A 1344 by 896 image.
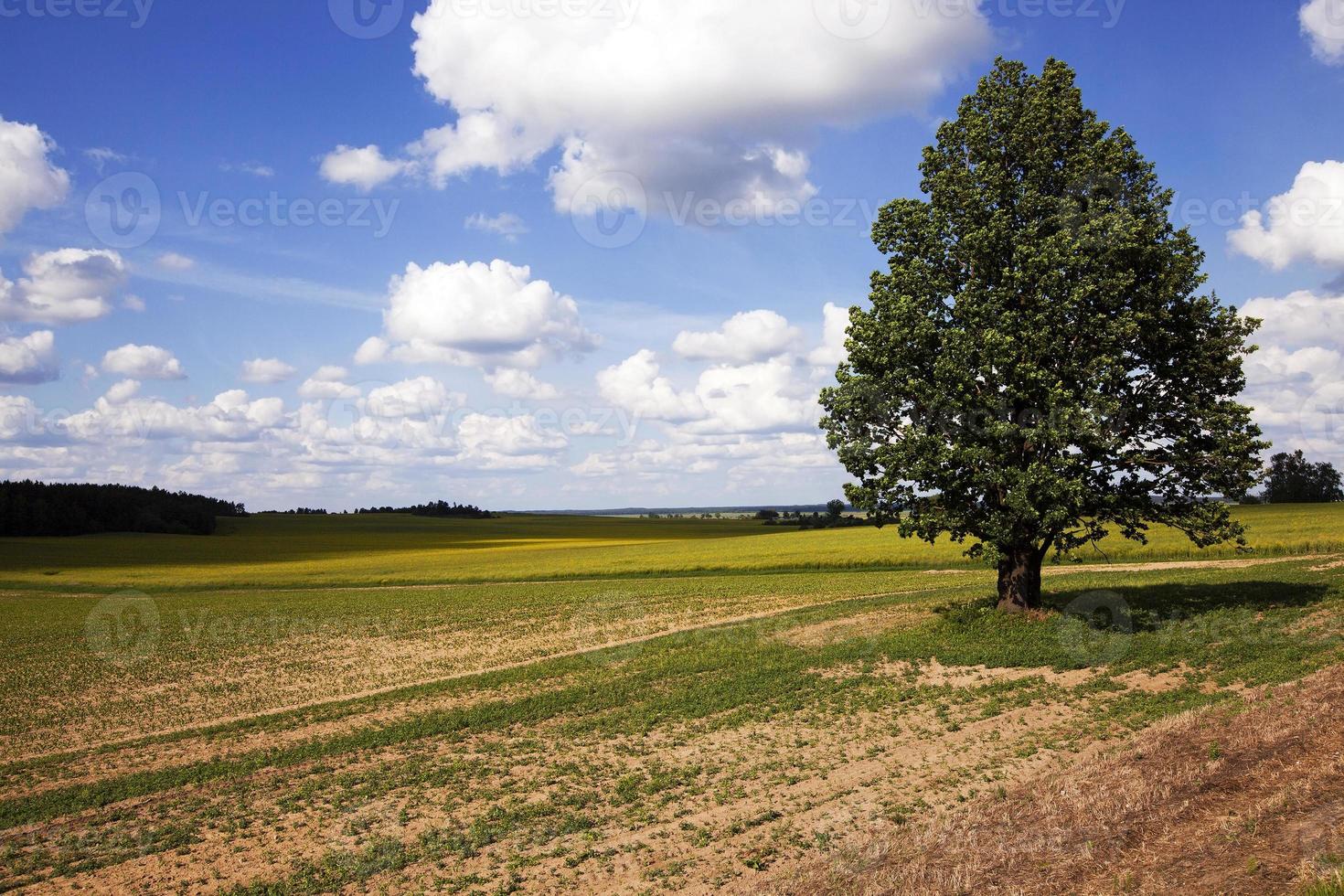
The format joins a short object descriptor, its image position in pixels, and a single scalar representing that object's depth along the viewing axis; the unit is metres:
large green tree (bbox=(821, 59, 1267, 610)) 24.48
